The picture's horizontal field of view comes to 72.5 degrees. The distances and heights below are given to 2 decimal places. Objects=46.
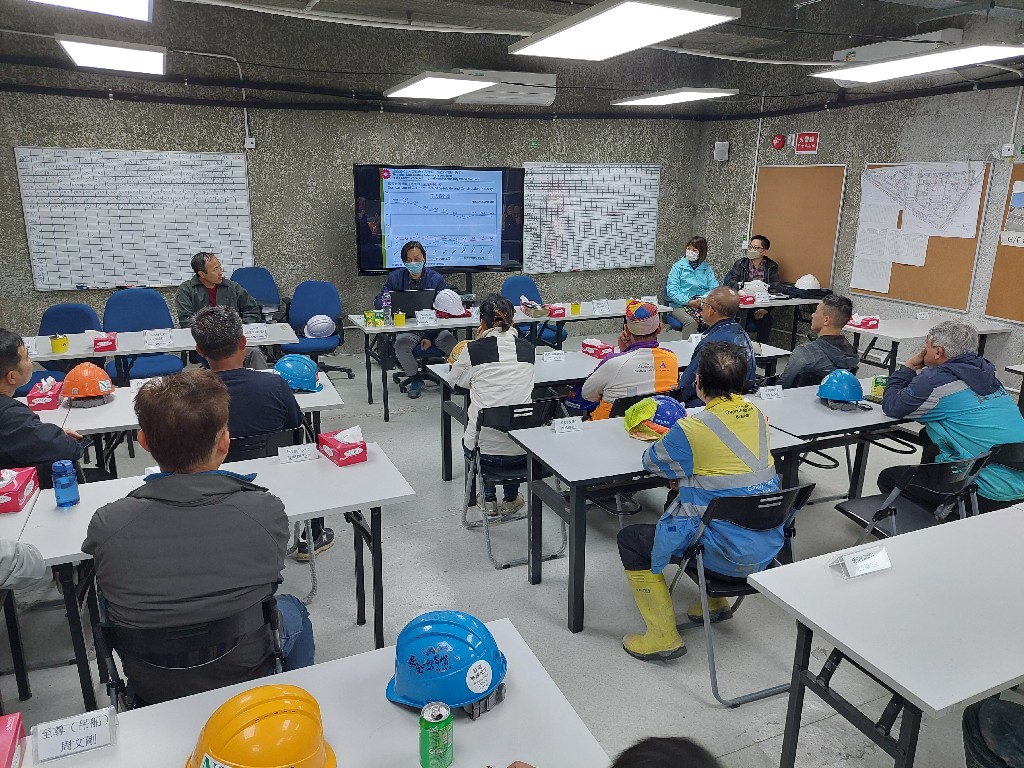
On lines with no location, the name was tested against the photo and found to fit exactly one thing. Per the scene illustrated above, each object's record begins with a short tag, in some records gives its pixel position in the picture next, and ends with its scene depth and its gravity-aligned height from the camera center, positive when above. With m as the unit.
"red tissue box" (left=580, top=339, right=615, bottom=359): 4.83 -0.98
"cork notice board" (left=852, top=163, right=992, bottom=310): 6.42 -0.60
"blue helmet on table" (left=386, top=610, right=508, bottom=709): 1.48 -0.96
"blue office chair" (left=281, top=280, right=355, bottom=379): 6.51 -0.99
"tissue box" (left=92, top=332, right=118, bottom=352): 4.74 -0.98
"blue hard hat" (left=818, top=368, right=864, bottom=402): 3.78 -0.95
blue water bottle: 2.48 -1.00
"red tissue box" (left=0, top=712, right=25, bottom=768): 1.34 -1.03
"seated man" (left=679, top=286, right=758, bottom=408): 4.05 -0.66
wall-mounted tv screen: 7.40 -0.15
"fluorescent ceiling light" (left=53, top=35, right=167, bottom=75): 4.24 +0.91
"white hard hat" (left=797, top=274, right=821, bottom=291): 7.72 -0.80
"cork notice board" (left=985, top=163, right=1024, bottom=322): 6.04 -0.61
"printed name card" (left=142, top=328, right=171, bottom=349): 4.93 -1.00
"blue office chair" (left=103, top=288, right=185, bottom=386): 5.29 -0.94
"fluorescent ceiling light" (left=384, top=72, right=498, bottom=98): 5.41 +0.94
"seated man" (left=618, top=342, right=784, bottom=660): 2.58 -0.95
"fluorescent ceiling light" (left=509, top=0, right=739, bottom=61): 2.84 +0.80
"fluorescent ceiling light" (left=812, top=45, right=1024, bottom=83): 4.03 +0.92
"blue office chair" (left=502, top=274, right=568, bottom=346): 7.27 -0.86
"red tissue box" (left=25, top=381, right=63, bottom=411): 3.66 -1.04
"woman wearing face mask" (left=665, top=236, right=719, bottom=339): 7.53 -0.77
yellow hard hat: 1.18 -0.90
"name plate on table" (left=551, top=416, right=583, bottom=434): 3.35 -1.03
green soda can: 1.35 -1.01
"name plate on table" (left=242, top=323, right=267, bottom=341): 5.07 -0.95
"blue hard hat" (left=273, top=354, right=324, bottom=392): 3.91 -0.94
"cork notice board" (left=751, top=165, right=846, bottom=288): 7.65 -0.07
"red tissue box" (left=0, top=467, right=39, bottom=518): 2.41 -1.01
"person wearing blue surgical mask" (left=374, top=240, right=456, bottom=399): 6.31 -0.80
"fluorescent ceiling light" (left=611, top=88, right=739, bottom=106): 6.34 +1.03
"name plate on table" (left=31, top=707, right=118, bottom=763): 1.38 -1.05
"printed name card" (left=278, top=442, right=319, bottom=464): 2.90 -1.02
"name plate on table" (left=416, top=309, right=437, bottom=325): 5.97 -0.96
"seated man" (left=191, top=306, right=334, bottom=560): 2.99 -0.78
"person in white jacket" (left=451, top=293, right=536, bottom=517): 3.71 -0.92
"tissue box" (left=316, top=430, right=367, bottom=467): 2.86 -1.00
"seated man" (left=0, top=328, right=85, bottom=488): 2.74 -0.92
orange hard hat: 3.68 -0.96
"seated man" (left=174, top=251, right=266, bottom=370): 5.55 -0.75
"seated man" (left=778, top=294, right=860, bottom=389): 4.23 -0.87
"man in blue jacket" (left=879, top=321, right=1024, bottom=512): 3.17 -0.90
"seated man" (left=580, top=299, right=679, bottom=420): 3.77 -0.86
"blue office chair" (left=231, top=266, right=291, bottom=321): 6.91 -0.84
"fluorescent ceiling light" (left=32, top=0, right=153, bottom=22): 3.21 +0.87
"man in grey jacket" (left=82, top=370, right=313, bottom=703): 1.63 -0.79
